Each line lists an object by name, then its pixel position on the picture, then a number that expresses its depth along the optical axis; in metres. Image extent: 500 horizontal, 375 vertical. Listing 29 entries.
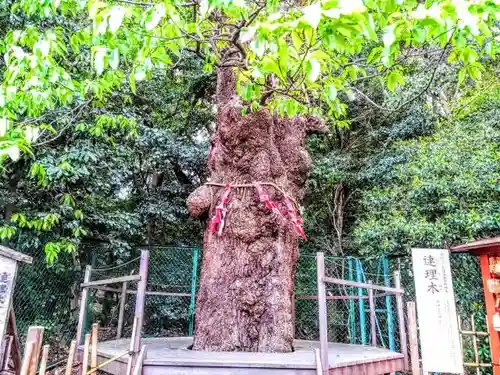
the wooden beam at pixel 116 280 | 2.97
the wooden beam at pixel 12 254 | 3.04
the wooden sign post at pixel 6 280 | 2.95
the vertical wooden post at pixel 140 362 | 2.76
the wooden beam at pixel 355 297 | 4.55
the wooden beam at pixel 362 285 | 2.83
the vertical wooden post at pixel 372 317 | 4.40
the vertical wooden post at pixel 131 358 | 2.83
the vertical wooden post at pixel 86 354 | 2.74
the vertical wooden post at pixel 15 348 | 3.31
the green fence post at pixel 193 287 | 5.92
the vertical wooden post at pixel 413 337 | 3.32
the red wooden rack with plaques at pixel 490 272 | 3.52
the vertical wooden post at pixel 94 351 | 2.95
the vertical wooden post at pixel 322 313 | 2.80
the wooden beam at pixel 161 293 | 4.86
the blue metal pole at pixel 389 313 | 5.31
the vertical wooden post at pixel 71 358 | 2.50
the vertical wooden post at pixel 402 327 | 3.71
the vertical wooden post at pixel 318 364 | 2.76
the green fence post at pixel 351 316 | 5.89
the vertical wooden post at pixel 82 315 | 3.68
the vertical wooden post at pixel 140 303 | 2.86
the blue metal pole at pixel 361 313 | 5.57
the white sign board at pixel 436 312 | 3.50
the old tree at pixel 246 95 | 1.75
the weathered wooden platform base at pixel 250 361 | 2.84
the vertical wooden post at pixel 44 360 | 2.14
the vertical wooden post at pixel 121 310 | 4.45
